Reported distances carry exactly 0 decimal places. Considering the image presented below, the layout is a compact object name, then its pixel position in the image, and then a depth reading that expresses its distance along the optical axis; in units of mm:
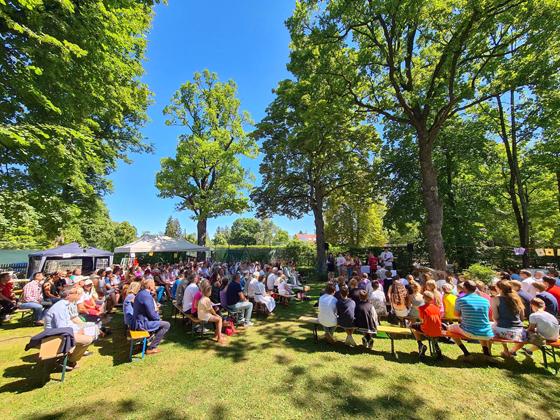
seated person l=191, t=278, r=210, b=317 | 6832
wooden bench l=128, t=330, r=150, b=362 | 5164
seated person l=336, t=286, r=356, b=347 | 5723
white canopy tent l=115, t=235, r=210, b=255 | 15336
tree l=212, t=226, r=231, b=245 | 92138
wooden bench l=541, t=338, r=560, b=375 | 4445
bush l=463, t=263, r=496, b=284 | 12012
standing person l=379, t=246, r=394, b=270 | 14425
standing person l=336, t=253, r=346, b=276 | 14666
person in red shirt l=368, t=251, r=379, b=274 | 13734
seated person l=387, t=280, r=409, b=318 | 6729
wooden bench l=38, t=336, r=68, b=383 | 4094
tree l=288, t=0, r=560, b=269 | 8766
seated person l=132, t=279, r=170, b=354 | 5500
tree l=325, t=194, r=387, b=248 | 30938
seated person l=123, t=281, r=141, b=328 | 5843
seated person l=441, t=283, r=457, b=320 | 6027
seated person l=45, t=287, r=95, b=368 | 4449
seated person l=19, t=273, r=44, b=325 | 7316
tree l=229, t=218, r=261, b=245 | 75344
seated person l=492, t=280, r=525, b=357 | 4723
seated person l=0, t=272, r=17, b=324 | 7777
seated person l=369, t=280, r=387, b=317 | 6996
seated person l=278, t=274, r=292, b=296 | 10030
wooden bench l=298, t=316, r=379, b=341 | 6168
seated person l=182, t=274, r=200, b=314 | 6992
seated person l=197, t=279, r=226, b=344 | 6316
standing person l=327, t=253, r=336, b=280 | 16859
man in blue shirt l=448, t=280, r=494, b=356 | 4773
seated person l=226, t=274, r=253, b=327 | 7492
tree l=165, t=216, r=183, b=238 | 81925
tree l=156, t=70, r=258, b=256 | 21250
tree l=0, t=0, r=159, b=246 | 5934
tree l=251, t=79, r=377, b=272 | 16281
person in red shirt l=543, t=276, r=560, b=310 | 5781
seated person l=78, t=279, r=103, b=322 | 6198
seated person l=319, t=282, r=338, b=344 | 5848
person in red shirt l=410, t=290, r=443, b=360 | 4945
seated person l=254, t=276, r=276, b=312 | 8580
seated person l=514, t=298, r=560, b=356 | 4434
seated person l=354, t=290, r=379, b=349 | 5547
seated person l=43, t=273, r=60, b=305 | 7614
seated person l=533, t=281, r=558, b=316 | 5391
